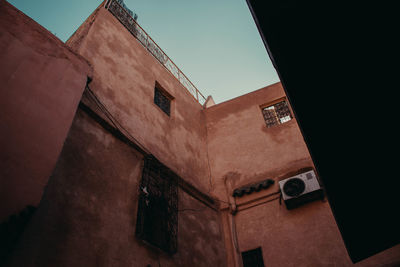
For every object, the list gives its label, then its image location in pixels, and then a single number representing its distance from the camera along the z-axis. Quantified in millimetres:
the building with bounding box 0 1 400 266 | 4262
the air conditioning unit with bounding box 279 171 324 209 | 8148
